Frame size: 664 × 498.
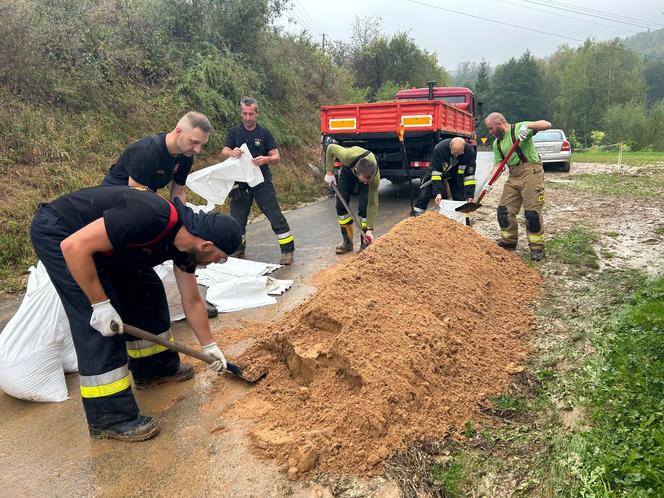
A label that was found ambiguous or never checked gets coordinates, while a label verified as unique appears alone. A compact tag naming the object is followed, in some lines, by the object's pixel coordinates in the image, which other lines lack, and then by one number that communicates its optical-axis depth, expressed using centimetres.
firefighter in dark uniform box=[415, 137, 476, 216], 627
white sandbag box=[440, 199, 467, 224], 632
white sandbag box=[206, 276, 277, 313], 446
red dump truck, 866
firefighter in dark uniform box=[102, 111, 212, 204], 351
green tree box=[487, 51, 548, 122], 5366
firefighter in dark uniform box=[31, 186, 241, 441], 228
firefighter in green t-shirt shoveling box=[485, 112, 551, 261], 541
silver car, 1477
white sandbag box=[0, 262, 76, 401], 289
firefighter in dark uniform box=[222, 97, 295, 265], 547
